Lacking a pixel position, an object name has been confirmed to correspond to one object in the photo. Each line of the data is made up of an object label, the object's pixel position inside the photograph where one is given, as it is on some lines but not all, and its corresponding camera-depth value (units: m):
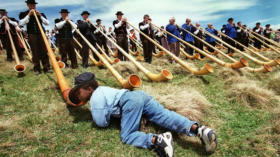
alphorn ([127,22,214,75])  3.94
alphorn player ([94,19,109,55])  9.20
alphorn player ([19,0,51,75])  4.68
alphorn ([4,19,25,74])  4.82
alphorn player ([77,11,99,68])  5.88
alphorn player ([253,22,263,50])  12.24
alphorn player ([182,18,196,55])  8.33
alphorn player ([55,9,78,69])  5.51
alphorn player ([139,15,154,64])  6.77
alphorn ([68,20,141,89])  3.03
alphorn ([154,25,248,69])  4.27
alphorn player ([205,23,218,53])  10.14
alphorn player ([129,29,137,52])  13.65
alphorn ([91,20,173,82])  3.78
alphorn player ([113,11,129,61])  6.19
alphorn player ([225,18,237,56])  9.96
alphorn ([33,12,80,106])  2.72
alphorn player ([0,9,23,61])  6.66
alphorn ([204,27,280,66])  4.78
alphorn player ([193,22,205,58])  8.55
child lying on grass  1.88
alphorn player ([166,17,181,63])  7.38
